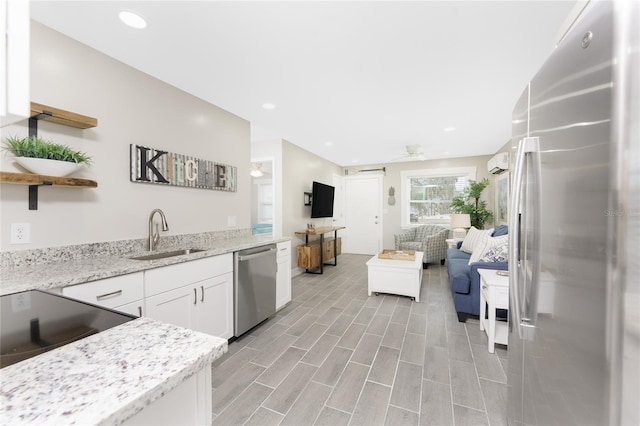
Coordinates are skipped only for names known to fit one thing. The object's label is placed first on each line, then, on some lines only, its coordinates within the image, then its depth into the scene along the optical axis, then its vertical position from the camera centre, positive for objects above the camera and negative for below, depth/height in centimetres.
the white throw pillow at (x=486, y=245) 271 -36
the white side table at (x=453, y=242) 488 -57
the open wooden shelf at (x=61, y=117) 154 +60
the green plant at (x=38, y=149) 149 +36
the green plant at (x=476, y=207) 532 +13
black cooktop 64 -35
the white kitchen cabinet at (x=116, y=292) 133 -47
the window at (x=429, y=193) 616 +48
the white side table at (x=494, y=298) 213 -74
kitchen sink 210 -39
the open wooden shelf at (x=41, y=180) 140 +17
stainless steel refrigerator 54 -4
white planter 150 +26
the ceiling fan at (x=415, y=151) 465 +115
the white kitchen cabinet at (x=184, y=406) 51 -43
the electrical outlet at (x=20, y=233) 152 -15
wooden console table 468 -80
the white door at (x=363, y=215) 678 -8
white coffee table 342 -90
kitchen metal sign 215 +39
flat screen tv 518 +25
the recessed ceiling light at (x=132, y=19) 159 +124
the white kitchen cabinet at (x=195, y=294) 172 -65
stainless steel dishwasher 239 -77
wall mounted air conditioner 442 +91
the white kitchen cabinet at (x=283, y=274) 305 -79
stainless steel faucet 218 -20
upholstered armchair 521 -64
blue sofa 267 -83
